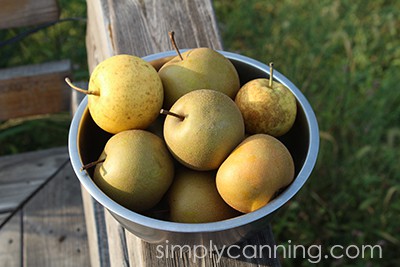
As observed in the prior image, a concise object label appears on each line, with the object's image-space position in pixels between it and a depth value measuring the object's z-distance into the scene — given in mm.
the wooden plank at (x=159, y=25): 938
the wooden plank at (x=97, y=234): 958
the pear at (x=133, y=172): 774
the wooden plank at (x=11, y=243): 1067
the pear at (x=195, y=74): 822
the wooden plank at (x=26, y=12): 1083
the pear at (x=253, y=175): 753
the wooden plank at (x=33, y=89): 1133
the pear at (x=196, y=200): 777
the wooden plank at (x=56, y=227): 1076
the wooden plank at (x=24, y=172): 1127
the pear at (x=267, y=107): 818
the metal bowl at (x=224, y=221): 737
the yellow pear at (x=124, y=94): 793
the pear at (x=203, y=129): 771
